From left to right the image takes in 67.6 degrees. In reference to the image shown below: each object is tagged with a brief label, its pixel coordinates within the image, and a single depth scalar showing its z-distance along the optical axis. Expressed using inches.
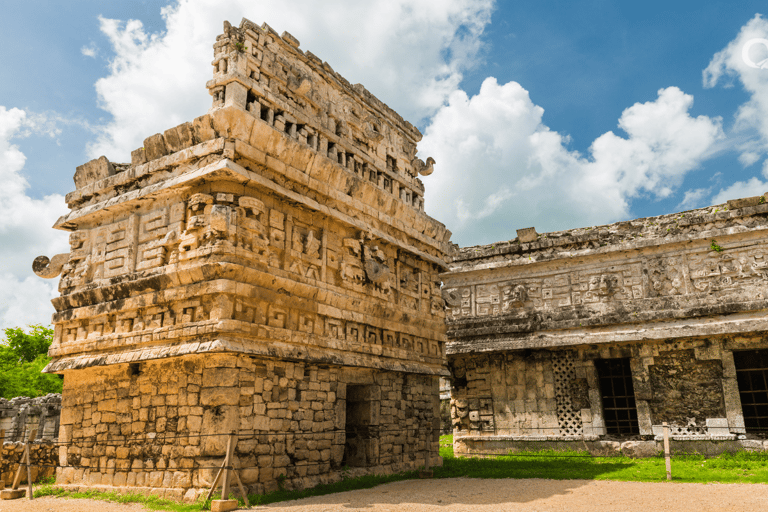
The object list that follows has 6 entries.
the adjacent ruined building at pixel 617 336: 500.1
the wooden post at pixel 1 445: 335.3
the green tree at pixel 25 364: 981.2
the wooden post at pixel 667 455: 349.2
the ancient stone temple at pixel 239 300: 302.5
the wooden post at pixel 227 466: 264.2
